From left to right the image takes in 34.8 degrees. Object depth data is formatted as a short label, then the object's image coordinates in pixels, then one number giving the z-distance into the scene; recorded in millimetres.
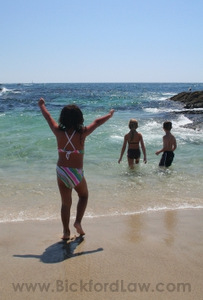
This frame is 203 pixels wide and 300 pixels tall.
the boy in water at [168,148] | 8023
